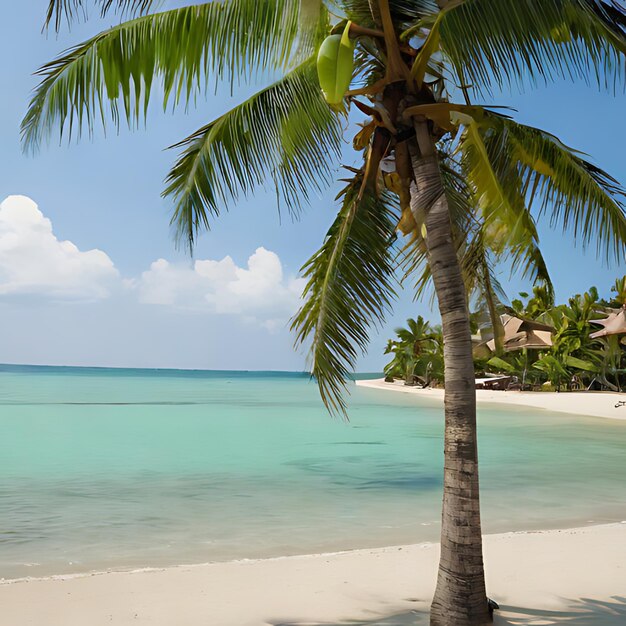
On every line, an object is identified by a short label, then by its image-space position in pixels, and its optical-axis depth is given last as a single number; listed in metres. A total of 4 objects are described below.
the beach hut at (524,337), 35.88
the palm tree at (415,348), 49.66
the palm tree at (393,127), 4.29
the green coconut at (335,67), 3.96
